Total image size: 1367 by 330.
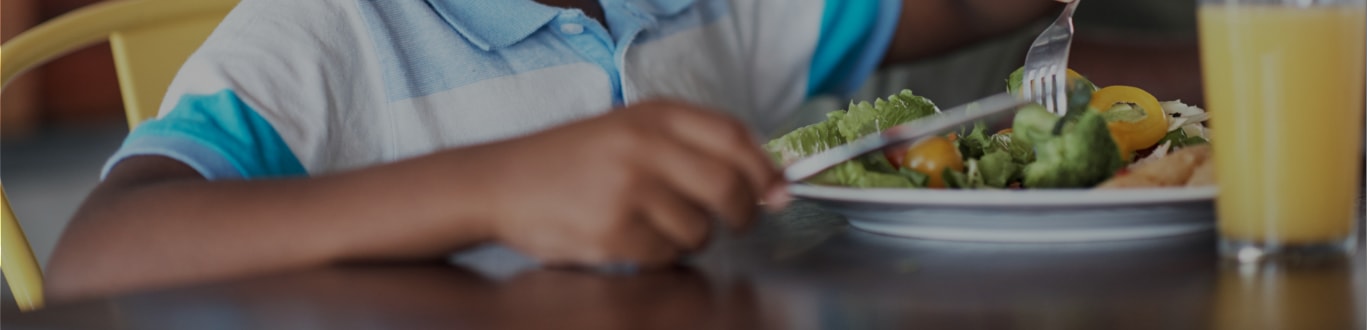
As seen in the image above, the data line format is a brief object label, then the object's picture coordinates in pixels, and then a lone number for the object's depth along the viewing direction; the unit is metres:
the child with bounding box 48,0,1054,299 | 0.65
